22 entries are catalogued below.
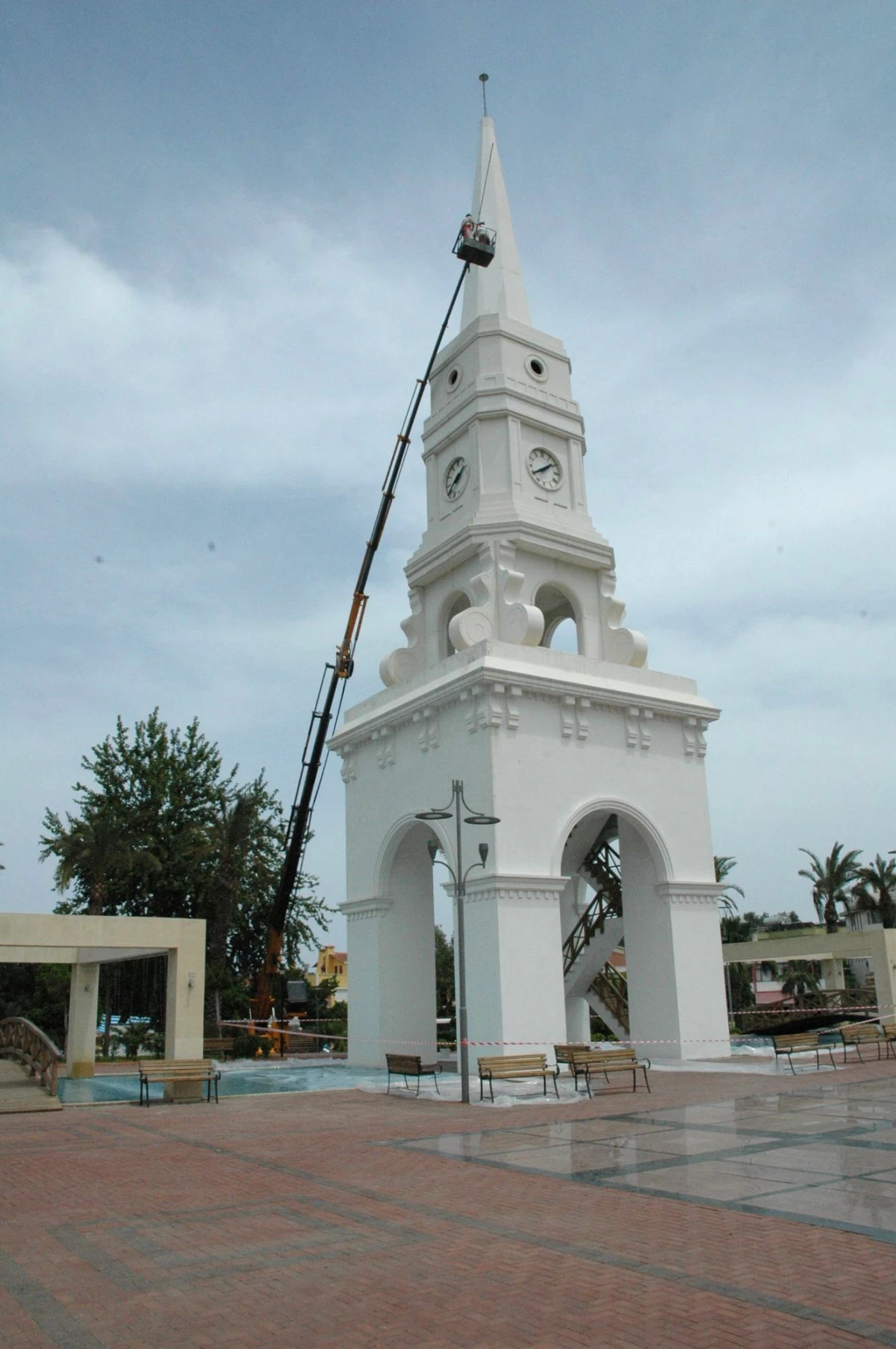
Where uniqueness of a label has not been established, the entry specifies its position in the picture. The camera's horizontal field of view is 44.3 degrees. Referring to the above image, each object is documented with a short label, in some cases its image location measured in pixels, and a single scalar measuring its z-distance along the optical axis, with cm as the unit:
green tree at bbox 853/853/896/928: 5153
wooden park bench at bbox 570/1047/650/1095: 1788
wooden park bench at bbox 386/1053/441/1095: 1934
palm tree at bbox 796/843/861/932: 5197
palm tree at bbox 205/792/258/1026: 4078
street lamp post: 1831
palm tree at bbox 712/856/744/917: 5338
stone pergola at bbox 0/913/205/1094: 2094
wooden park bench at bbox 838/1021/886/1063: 2223
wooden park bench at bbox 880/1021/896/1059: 2244
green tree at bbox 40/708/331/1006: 4103
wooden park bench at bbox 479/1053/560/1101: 1780
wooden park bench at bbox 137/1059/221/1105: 1853
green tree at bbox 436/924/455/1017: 5606
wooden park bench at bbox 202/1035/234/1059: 3225
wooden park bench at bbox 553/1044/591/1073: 1874
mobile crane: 3884
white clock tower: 2298
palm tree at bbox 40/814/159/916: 3669
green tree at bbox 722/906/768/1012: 5422
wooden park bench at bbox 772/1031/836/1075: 2070
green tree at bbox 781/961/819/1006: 5769
